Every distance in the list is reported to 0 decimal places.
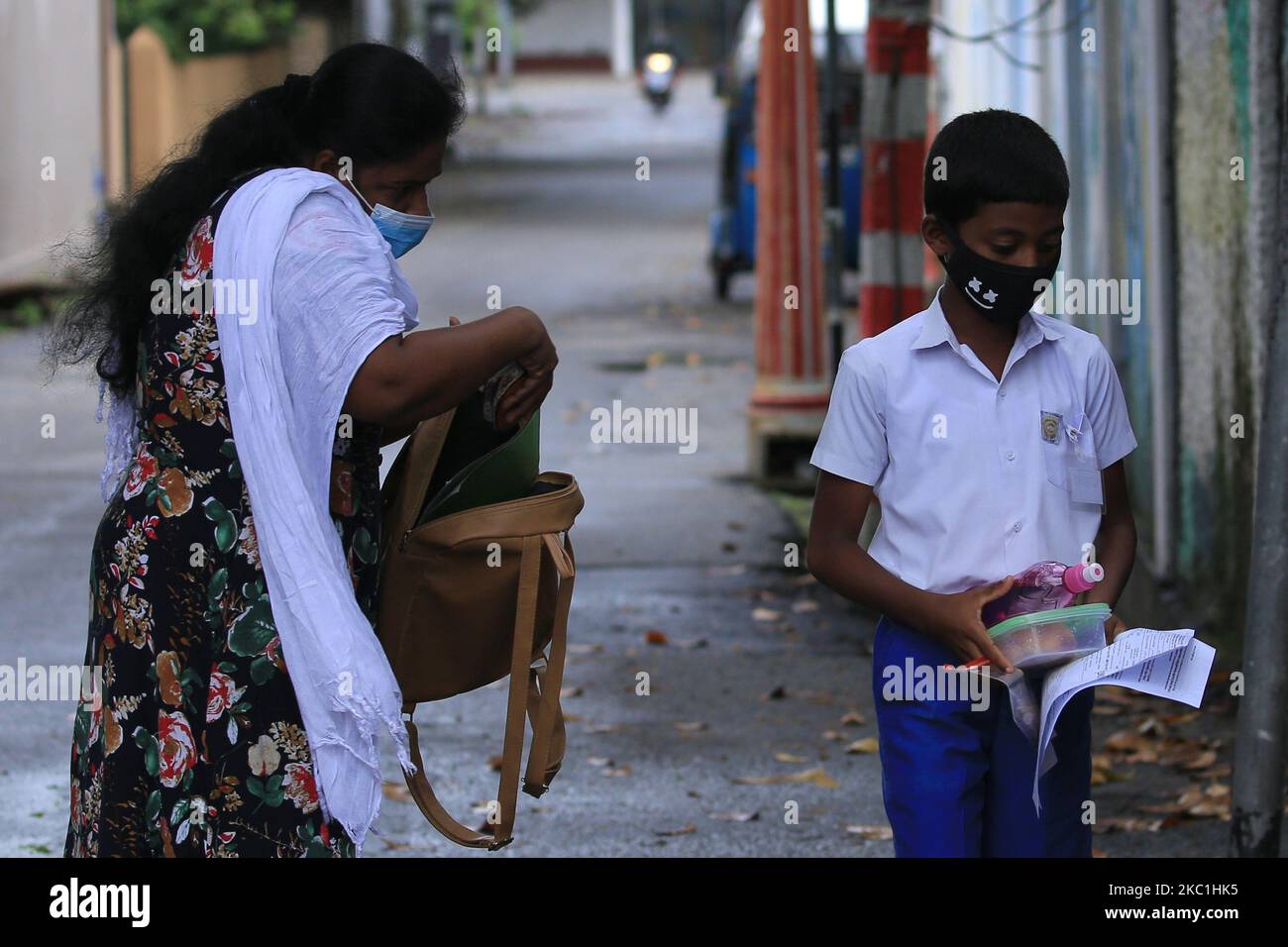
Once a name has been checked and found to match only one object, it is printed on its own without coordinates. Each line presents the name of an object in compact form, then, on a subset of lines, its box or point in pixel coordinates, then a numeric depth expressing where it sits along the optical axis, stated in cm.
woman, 575
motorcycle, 9194
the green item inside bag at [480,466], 623
